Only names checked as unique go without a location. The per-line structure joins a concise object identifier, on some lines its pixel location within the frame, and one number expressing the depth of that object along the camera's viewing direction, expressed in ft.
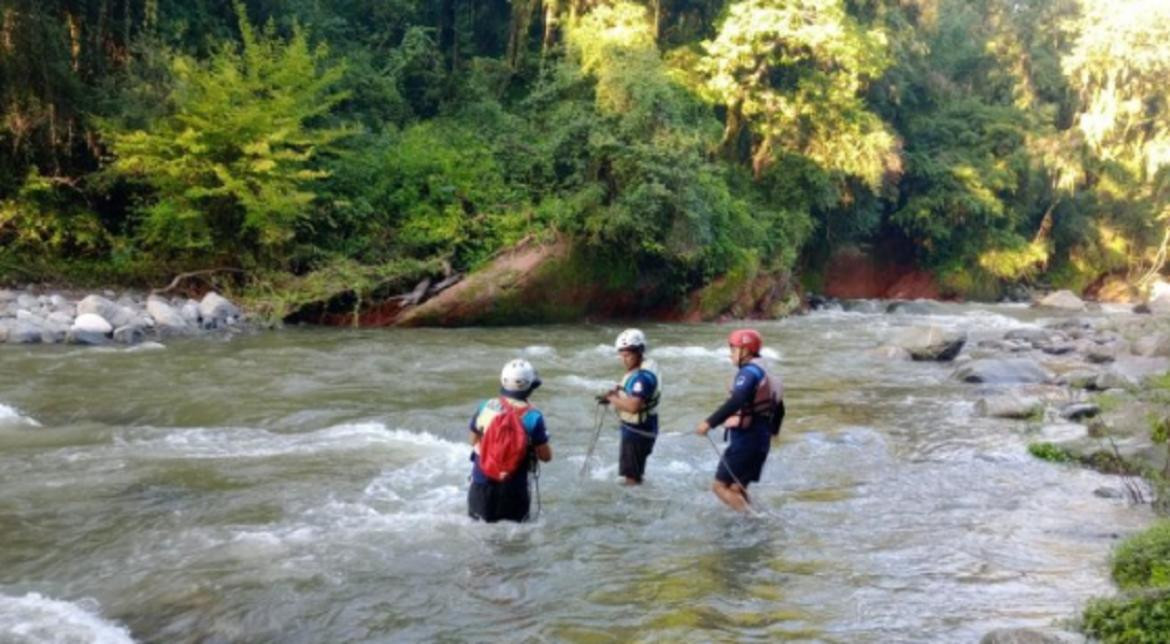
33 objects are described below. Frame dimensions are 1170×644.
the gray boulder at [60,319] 50.90
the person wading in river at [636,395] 26.03
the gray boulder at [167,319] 54.34
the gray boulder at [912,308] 94.48
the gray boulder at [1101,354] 56.65
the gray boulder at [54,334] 49.65
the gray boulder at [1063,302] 104.99
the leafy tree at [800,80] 81.30
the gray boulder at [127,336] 51.21
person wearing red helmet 24.81
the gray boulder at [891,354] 57.88
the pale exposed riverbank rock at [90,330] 49.93
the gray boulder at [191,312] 56.49
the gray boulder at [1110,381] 44.98
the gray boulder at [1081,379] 45.75
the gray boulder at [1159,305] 95.45
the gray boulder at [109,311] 52.65
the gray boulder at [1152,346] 56.54
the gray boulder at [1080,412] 38.68
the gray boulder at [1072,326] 71.72
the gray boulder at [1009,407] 39.55
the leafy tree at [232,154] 59.31
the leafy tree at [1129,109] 105.29
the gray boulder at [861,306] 96.58
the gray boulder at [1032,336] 65.02
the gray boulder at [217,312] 57.36
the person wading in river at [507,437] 21.67
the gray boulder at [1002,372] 48.34
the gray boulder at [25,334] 49.29
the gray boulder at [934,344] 57.11
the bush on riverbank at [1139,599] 15.40
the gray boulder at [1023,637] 15.89
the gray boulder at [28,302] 53.71
